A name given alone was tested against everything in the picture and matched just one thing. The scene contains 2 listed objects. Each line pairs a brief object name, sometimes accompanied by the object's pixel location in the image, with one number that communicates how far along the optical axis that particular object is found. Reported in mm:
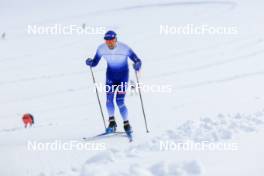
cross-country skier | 17453
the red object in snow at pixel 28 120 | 24734
